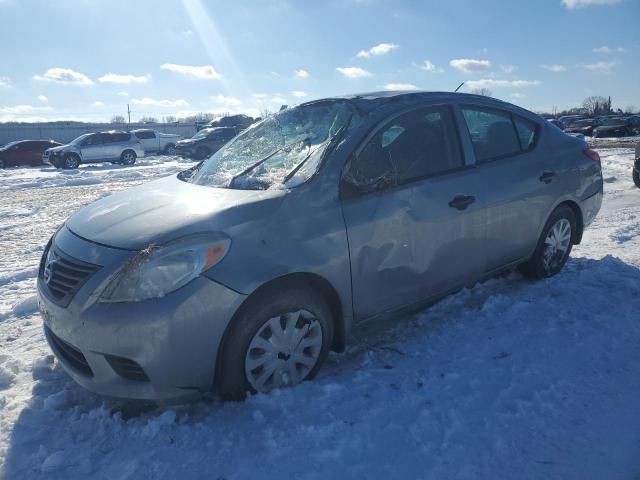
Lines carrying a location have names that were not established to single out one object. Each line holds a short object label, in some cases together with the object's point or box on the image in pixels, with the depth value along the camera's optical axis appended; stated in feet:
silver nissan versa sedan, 7.82
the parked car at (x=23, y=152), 78.79
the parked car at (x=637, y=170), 29.45
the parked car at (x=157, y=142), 94.92
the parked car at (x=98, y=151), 72.13
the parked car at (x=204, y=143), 81.15
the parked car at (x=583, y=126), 114.32
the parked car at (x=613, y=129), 106.42
